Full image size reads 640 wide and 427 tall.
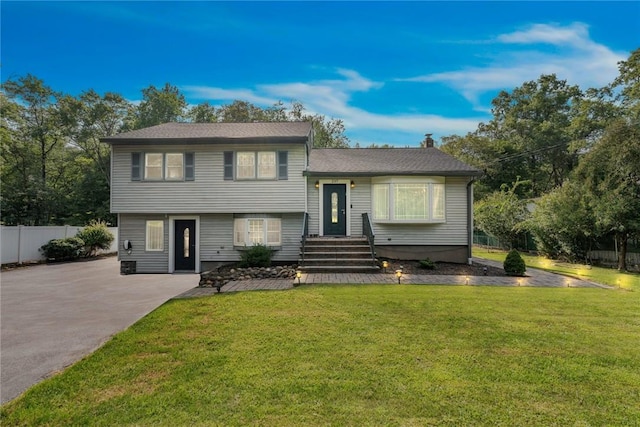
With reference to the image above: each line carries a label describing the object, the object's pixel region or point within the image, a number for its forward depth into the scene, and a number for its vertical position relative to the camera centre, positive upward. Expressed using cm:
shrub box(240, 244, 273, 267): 1171 -137
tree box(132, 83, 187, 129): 3231 +1110
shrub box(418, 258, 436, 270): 1167 -161
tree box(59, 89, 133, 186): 2816 +898
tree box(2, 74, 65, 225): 2434 +589
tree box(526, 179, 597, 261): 1430 -16
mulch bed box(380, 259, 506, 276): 1113 -176
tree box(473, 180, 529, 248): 2138 +28
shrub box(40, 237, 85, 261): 1630 -154
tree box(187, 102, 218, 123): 3400 +1109
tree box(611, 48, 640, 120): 2258 +1053
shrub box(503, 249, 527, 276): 1063 -149
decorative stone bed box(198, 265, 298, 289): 971 -177
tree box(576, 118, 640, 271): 1244 +161
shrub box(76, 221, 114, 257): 1869 -109
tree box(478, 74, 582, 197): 3133 +954
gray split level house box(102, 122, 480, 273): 1249 +69
